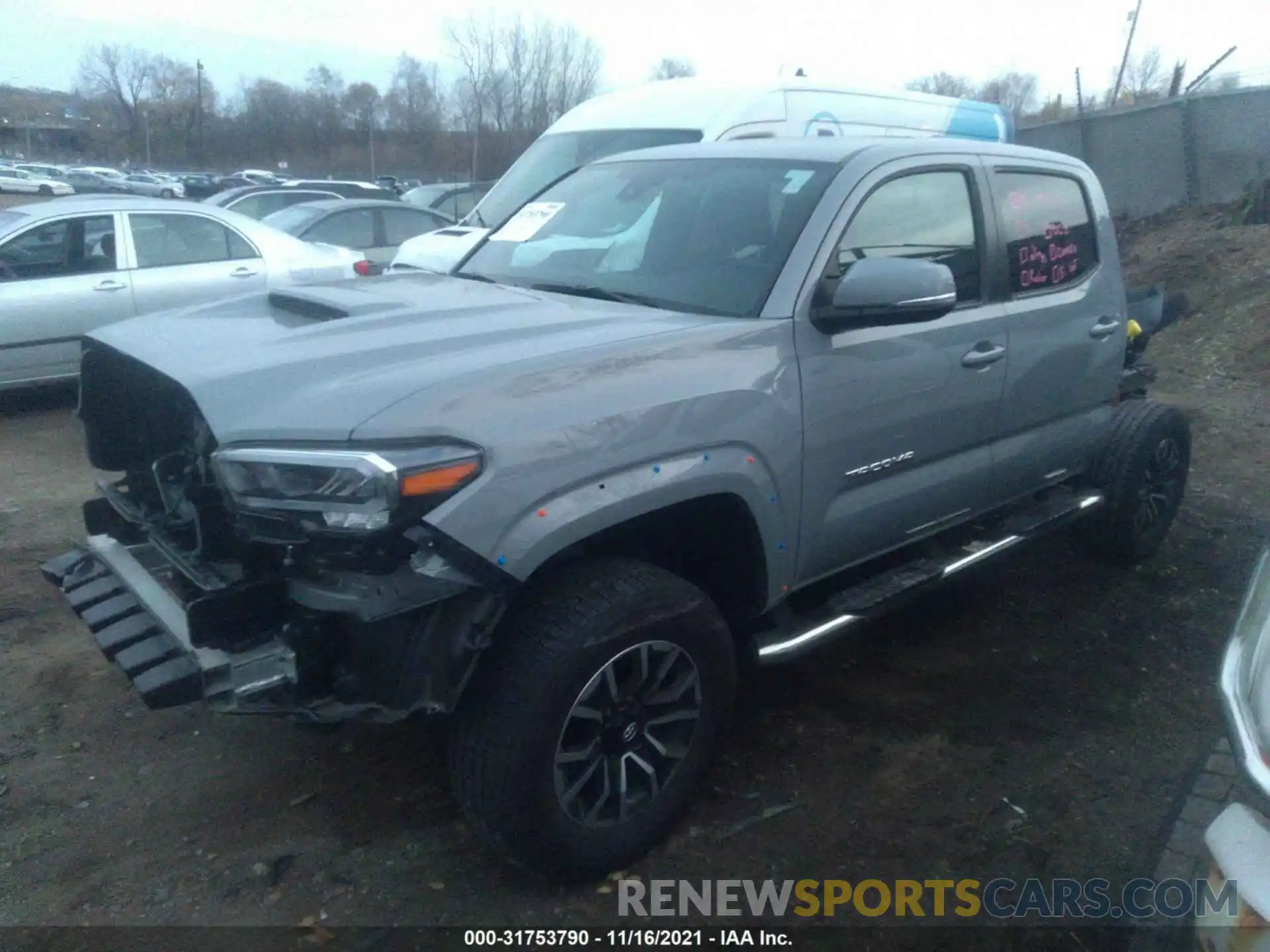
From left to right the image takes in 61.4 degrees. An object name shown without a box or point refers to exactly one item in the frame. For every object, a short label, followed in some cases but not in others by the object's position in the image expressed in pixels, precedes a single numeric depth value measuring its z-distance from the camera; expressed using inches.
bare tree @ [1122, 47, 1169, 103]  1014.4
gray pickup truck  99.0
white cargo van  304.8
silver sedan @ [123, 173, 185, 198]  1320.1
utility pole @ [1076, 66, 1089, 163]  628.7
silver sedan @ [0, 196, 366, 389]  291.4
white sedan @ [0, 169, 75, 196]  1517.0
